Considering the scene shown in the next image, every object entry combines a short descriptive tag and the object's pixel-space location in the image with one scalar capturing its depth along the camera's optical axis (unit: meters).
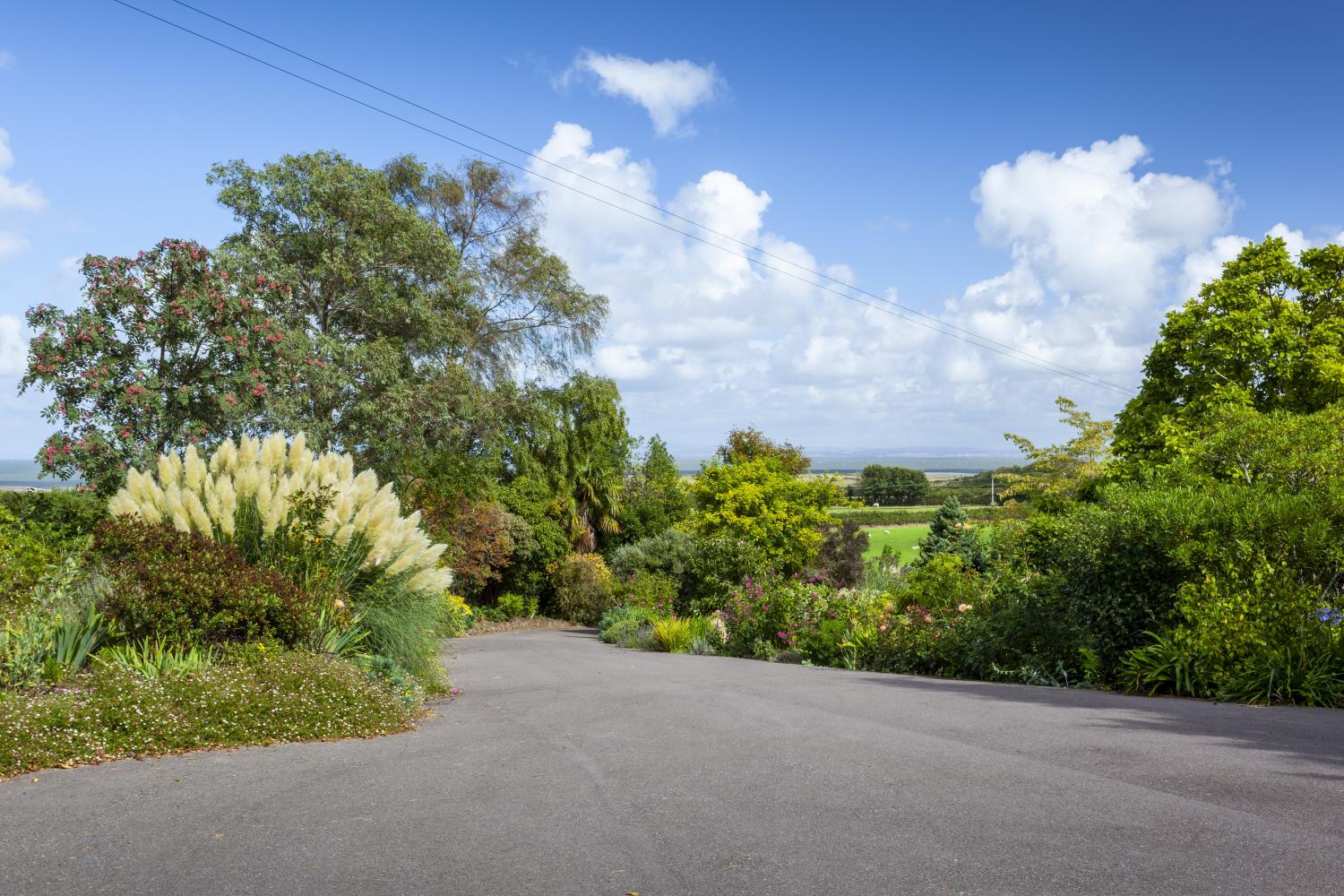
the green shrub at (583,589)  28.27
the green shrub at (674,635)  16.66
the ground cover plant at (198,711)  5.43
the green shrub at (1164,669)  8.45
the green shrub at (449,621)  10.00
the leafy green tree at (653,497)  32.47
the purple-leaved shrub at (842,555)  25.34
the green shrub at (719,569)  20.05
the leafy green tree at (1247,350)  17.08
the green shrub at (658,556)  25.02
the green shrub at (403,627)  8.75
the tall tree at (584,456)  31.23
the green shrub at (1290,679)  7.70
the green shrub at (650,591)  22.80
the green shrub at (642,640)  17.48
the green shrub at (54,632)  6.48
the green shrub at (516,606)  29.35
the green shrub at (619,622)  20.19
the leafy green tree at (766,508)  23.62
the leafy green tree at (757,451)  35.31
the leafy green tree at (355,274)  21.27
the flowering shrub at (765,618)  14.55
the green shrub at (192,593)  7.12
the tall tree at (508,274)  29.97
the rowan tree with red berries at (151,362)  14.48
